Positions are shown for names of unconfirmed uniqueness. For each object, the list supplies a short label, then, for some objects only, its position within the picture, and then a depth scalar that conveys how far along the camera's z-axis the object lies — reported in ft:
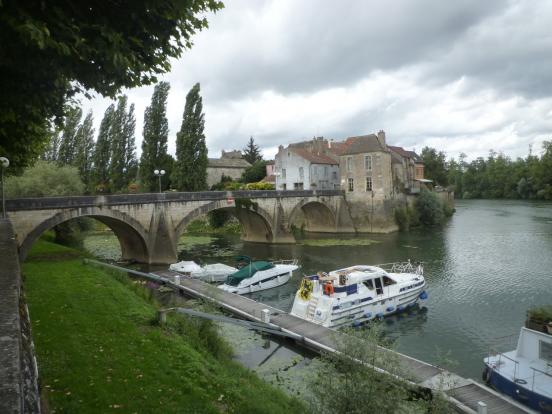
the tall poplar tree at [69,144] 173.88
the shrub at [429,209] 190.08
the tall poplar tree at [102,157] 177.58
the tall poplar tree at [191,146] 166.09
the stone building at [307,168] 191.21
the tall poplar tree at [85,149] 177.58
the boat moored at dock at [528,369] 38.54
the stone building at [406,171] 191.18
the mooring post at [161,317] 41.83
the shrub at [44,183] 120.78
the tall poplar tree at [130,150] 182.50
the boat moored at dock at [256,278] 83.05
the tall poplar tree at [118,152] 177.47
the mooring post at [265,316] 58.59
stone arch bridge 85.40
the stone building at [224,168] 235.61
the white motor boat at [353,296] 61.87
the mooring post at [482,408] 33.63
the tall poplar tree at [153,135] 168.14
